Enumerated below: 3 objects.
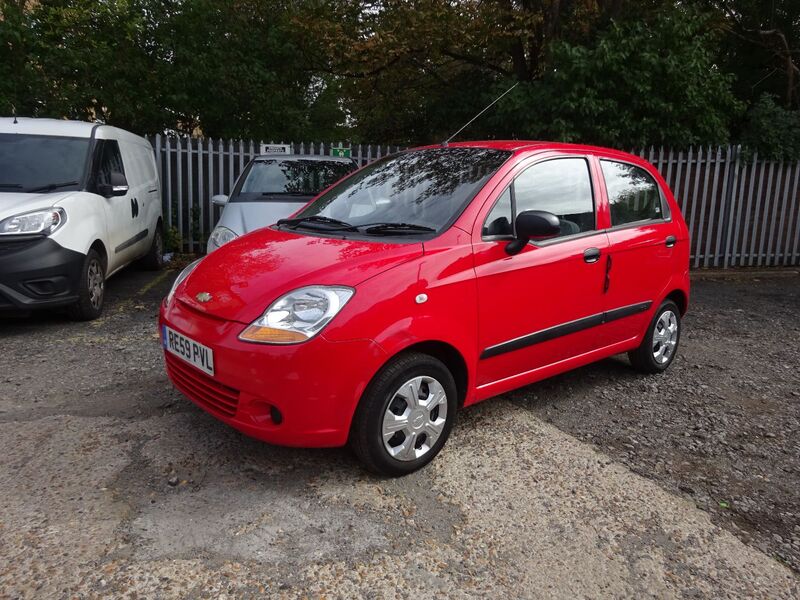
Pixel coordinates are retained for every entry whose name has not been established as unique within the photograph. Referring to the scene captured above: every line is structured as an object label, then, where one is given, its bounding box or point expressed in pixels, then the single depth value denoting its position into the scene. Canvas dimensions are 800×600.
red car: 2.85
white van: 5.12
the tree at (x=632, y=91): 9.80
